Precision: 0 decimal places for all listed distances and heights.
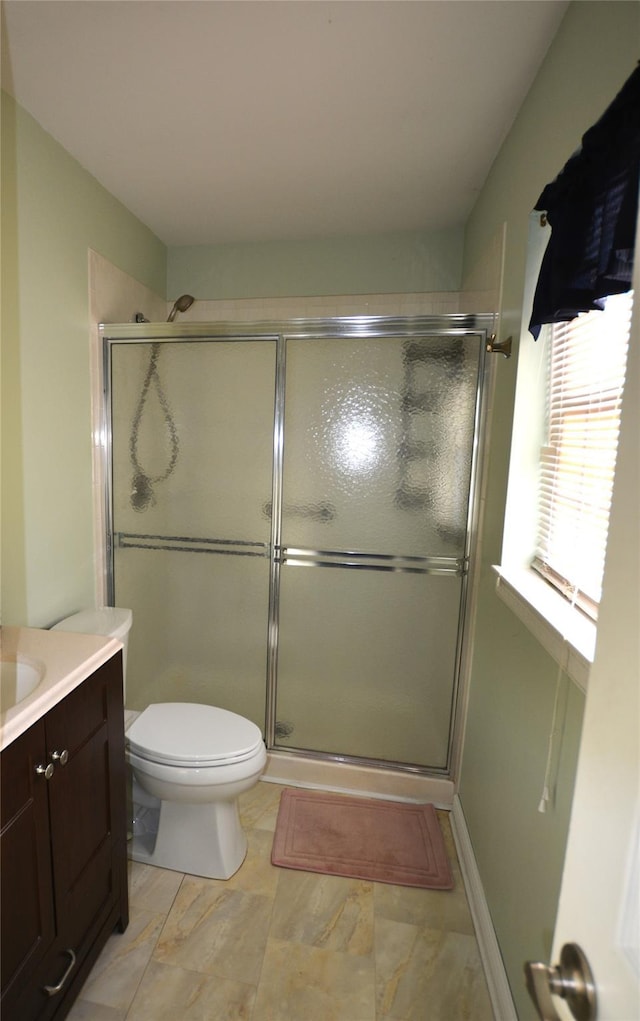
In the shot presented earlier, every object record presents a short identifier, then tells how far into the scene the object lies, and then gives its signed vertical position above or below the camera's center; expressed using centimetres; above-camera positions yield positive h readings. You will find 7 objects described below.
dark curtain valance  68 +45
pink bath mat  149 -144
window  107 -6
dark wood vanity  84 -92
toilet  138 -105
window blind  85 +4
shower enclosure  170 -29
